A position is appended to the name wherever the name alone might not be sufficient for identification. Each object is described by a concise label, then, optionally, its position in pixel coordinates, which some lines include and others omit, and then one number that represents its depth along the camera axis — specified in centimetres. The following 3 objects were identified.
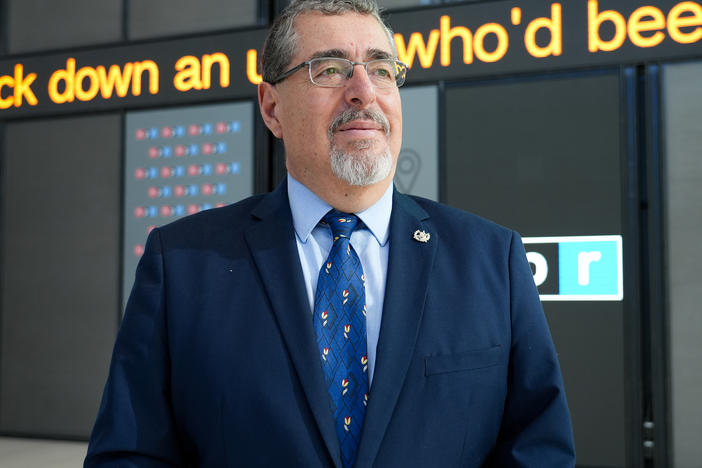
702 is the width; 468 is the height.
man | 118
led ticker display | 422
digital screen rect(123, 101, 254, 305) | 514
